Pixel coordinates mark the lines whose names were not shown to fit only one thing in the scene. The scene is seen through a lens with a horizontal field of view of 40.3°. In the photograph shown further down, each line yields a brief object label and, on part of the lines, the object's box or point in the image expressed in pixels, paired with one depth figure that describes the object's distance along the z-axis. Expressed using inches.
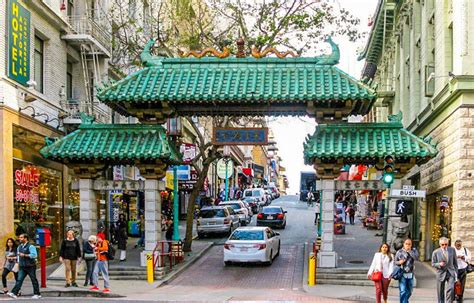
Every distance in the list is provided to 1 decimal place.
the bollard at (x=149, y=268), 794.8
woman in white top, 599.8
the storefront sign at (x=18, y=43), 836.6
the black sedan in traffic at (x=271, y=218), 1608.0
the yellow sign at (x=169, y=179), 1694.3
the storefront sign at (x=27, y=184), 869.2
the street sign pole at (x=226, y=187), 2154.8
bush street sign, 705.6
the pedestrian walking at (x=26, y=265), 666.8
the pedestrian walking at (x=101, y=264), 720.5
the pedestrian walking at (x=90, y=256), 735.7
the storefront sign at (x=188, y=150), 1452.6
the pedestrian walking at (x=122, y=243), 905.5
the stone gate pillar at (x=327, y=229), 802.8
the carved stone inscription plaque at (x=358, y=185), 805.6
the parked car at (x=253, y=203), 2163.4
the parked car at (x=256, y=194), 2397.1
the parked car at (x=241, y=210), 1652.3
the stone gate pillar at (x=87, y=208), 828.0
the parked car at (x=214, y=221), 1397.5
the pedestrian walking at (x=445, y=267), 596.7
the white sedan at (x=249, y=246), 965.2
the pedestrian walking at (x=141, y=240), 1180.5
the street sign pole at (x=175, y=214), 1029.8
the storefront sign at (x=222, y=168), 2432.3
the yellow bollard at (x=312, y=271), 775.5
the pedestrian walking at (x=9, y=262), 697.3
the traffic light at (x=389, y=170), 700.0
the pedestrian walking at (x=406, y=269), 591.2
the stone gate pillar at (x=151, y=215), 820.6
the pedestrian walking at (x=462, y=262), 644.7
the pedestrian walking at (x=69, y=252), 731.4
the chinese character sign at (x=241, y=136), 833.5
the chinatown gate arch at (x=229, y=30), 1178.9
